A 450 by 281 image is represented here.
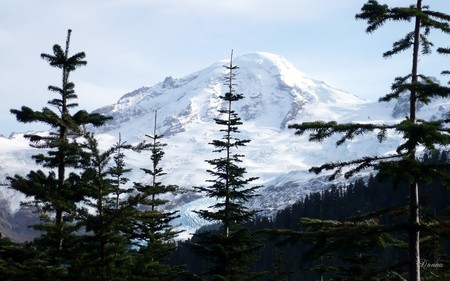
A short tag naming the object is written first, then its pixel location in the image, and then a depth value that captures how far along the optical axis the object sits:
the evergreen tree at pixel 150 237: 11.79
